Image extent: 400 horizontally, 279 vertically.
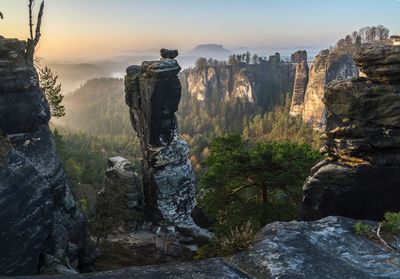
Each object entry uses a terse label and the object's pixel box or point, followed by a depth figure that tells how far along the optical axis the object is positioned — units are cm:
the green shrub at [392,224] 1262
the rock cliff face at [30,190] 1470
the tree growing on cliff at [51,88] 3703
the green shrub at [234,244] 1116
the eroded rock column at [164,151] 4159
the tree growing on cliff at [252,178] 2337
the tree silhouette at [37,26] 2456
